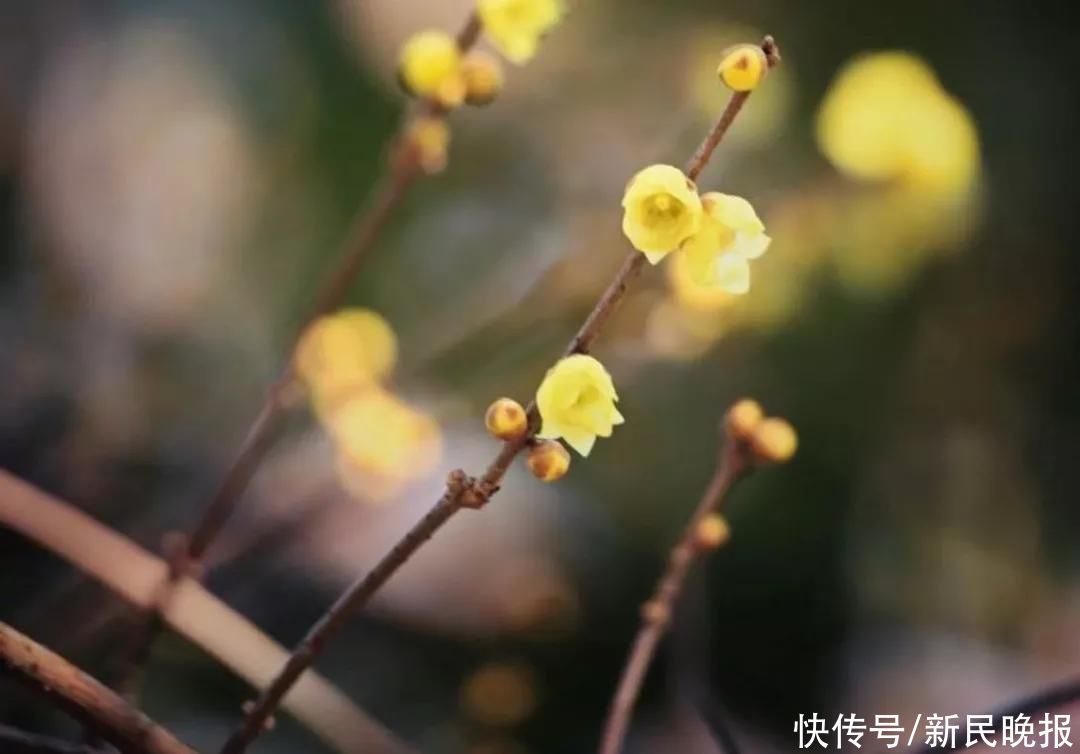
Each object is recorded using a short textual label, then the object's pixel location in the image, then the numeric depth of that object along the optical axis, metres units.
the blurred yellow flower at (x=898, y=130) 1.25
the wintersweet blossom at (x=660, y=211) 0.94
